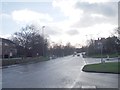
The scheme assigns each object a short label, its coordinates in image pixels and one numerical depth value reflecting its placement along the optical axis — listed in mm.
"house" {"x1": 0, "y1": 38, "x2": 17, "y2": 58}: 38026
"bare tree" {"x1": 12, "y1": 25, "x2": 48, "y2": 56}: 35253
